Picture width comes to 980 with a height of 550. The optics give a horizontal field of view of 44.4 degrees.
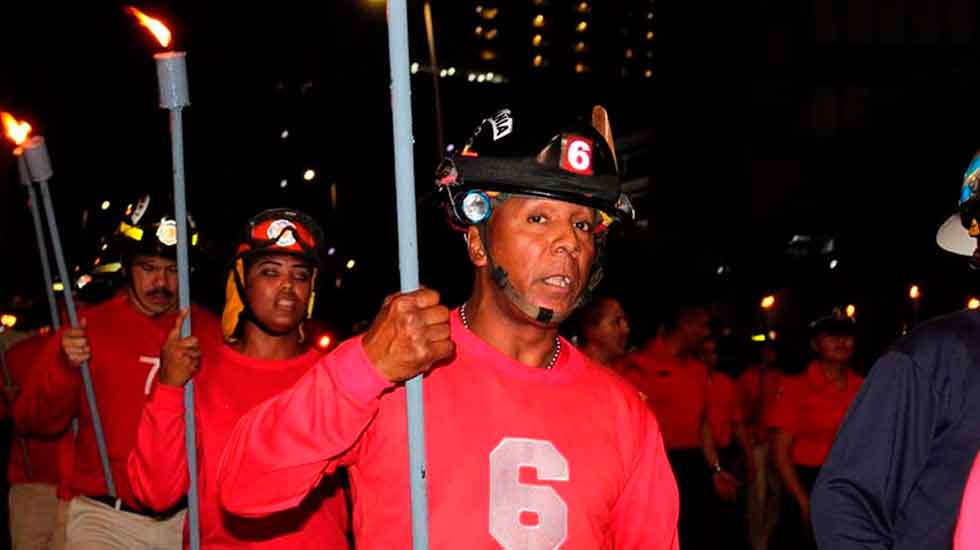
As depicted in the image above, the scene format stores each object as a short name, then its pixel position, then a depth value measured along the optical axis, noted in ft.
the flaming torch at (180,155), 14.62
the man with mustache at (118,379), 21.03
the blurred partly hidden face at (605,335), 31.27
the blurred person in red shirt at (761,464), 39.06
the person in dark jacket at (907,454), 11.68
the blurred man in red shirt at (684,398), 33.63
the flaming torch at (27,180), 21.63
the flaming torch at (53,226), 20.34
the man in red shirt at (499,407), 10.14
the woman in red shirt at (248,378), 15.65
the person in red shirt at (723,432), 34.30
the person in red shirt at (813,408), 32.81
